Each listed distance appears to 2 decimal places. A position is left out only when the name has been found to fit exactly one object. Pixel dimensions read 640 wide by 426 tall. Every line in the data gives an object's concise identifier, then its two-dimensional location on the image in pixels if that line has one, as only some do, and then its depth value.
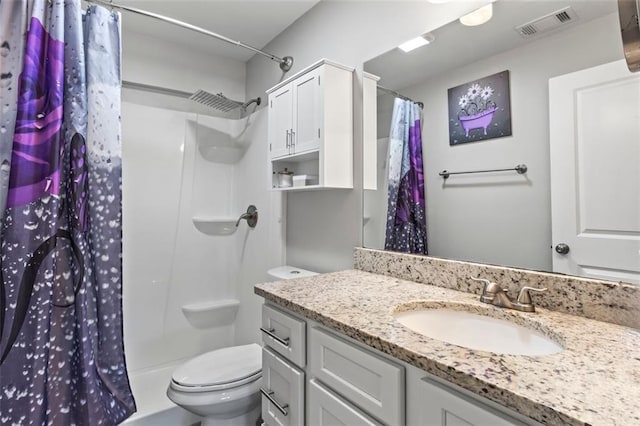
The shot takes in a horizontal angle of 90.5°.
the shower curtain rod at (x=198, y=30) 1.50
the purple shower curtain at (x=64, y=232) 1.22
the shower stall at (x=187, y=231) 2.19
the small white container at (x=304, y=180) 1.63
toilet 1.42
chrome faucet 0.90
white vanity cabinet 0.59
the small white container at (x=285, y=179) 1.76
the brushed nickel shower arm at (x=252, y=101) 2.34
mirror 0.91
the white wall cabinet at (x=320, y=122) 1.47
